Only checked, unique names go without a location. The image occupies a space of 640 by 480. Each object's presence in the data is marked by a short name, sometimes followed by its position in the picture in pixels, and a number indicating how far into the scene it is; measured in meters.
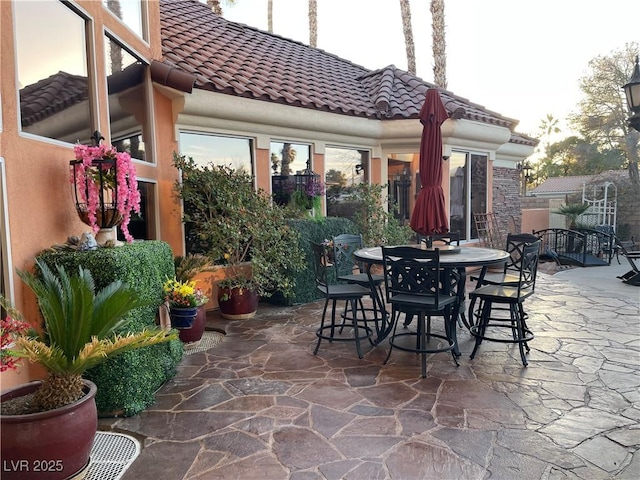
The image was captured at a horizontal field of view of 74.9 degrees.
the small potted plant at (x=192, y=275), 5.06
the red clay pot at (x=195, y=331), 5.04
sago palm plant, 2.53
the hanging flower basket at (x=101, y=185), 3.55
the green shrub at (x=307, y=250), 6.88
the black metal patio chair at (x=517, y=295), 4.38
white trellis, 14.57
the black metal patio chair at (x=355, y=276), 5.02
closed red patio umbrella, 4.97
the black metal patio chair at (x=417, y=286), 4.02
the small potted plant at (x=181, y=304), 4.65
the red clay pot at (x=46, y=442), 2.29
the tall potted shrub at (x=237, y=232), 5.91
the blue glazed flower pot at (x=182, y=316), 4.71
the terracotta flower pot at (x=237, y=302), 6.20
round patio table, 4.35
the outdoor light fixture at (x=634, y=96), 5.87
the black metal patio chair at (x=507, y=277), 5.10
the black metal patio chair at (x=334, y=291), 4.68
